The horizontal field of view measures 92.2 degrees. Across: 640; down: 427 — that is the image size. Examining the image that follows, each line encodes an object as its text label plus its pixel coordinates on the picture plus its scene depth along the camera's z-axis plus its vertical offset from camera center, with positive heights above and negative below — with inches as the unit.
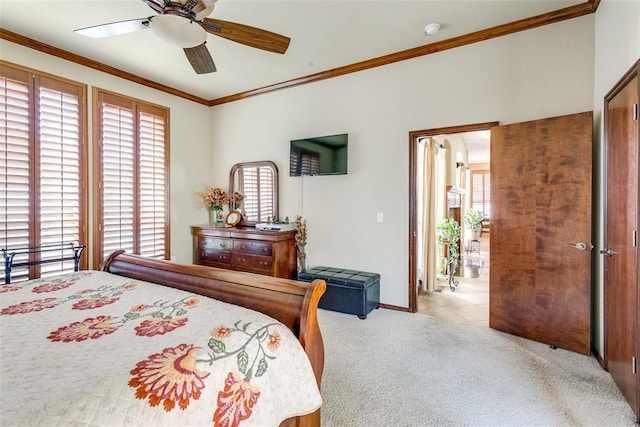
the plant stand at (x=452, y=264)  186.1 -31.4
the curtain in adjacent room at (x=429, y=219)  173.3 -3.9
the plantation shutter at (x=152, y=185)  165.3 +14.7
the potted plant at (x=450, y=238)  187.5 -15.8
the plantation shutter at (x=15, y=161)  118.6 +20.0
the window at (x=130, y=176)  148.1 +18.6
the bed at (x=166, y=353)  33.6 -19.1
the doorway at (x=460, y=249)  137.5 -23.0
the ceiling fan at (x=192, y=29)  74.5 +50.1
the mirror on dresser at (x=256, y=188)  179.0 +14.3
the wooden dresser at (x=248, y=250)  155.3 -20.3
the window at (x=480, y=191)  406.6 +28.9
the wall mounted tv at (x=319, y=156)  151.8 +29.2
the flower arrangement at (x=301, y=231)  164.6 -10.1
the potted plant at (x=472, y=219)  276.7 -5.9
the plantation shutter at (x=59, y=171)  129.0 +17.8
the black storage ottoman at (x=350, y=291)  131.8 -34.7
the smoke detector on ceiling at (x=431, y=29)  115.4 +69.9
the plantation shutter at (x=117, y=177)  149.3 +17.5
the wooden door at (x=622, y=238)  72.1 -6.4
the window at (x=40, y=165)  119.8 +19.4
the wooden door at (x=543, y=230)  99.3 -6.1
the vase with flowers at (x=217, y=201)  191.5 +6.8
